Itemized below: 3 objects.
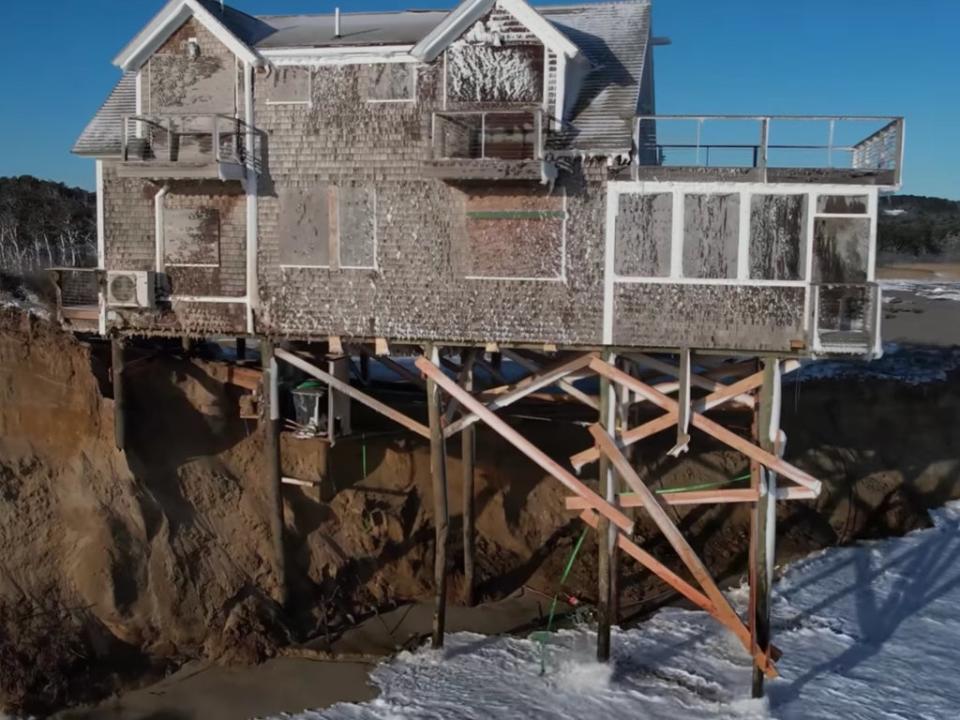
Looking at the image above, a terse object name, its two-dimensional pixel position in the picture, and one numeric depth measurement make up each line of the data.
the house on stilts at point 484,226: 13.41
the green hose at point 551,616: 15.19
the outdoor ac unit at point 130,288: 14.95
